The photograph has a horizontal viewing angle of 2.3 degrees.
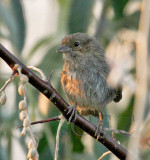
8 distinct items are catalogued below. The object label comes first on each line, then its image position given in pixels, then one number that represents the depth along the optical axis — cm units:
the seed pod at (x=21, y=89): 310
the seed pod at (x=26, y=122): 297
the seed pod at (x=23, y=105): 306
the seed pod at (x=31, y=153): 296
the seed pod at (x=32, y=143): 301
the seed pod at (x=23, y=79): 307
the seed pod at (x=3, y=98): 320
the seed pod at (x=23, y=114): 305
